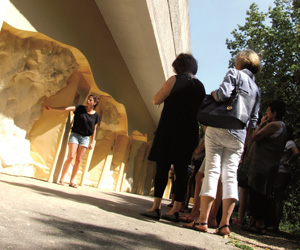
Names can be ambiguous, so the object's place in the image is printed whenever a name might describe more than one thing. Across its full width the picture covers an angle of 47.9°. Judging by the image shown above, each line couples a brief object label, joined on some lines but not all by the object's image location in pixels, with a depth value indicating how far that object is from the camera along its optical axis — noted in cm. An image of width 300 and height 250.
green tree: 872
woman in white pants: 313
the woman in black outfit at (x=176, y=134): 374
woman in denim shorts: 624
